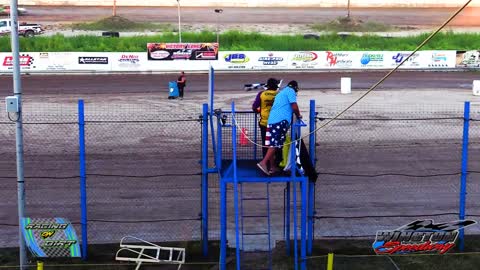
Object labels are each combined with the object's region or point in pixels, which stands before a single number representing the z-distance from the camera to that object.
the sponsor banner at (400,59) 48.53
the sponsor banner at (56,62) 45.12
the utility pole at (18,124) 10.27
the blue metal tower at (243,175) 10.52
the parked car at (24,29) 67.00
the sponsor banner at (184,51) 47.97
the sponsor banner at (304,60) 48.53
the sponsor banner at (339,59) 48.94
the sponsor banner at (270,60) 48.12
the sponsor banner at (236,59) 47.91
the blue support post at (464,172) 11.85
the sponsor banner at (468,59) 49.00
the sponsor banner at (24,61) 44.25
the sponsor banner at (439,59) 48.97
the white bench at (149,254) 11.27
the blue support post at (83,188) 11.34
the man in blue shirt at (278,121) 10.87
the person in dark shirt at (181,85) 32.47
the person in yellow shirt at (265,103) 11.43
